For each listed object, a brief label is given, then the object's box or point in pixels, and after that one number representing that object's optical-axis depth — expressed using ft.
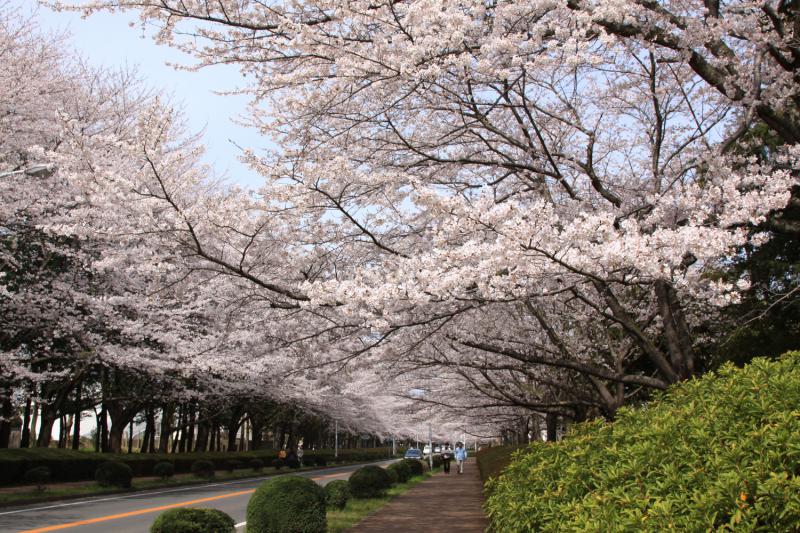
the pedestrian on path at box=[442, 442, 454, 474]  115.03
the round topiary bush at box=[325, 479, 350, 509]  49.73
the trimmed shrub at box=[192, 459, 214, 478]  95.55
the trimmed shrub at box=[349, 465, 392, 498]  60.34
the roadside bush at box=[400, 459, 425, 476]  96.00
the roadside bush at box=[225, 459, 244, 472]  114.01
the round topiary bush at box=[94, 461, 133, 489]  70.33
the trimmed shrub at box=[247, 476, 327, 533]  32.94
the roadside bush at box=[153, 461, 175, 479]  86.07
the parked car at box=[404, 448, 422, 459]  173.37
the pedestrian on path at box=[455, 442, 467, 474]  113.29
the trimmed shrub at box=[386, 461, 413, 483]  82.80
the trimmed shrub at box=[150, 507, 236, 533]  27.94
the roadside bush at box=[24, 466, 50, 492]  61.62
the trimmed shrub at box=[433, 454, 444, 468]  165.13
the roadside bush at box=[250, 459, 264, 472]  118.14
